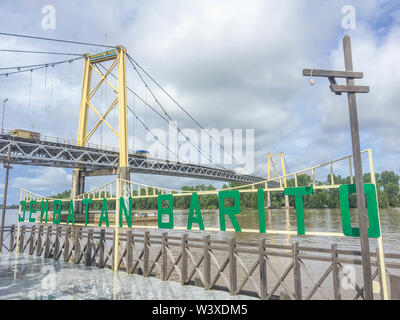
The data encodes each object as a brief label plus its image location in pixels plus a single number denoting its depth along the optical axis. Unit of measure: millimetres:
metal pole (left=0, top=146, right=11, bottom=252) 14663
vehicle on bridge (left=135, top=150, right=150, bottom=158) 50606
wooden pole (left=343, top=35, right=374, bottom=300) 4645
